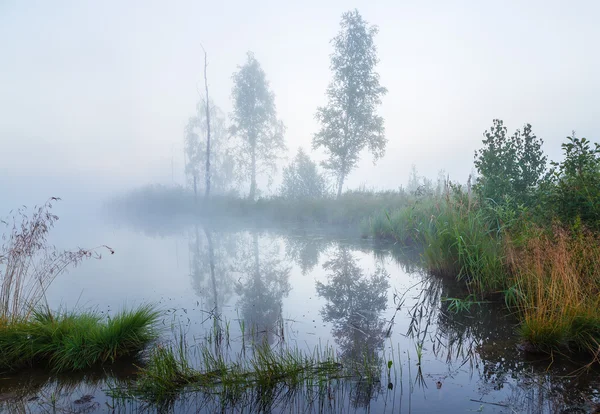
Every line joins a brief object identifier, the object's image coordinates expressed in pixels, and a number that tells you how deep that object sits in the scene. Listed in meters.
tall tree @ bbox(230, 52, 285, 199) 31.84
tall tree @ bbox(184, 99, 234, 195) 41.25
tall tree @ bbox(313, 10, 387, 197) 24.95
